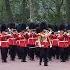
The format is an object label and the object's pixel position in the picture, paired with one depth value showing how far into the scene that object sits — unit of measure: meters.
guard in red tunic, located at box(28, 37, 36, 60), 21.86
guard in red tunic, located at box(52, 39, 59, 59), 21.92
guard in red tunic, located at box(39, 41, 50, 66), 19.61
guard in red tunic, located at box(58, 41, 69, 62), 21.50
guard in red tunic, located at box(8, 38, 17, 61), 22.00
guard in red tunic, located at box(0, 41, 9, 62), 21.24
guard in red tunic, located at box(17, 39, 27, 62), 21.47
